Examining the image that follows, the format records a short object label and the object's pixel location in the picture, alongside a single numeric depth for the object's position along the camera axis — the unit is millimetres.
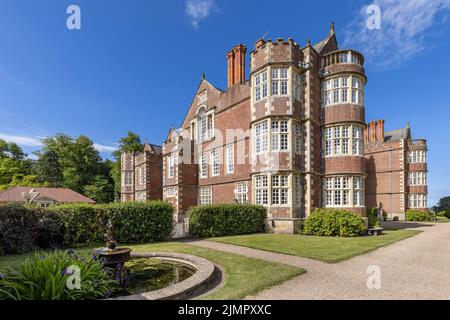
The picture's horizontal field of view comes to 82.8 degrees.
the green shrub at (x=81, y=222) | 11719
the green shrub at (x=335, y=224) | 15227
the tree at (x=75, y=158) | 50094
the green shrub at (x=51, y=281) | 4555
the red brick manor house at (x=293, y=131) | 17672
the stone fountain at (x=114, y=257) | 6387
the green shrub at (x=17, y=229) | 10430
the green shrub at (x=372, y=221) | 19009
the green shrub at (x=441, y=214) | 44266
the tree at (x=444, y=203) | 74625
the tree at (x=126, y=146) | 54219
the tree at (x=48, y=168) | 52312
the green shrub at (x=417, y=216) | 32062
